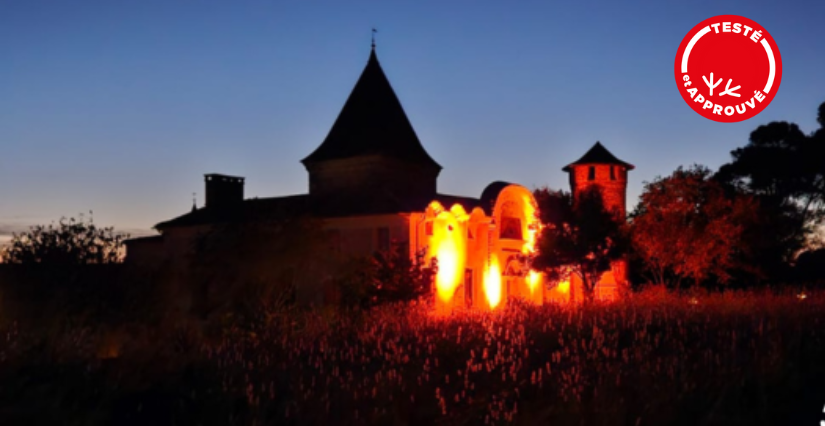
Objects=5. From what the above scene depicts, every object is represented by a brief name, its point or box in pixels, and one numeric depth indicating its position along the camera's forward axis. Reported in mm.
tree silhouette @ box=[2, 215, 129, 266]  27328
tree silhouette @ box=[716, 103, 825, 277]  49406
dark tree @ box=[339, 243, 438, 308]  27844
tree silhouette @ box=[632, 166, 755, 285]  39250
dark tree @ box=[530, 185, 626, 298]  38219
